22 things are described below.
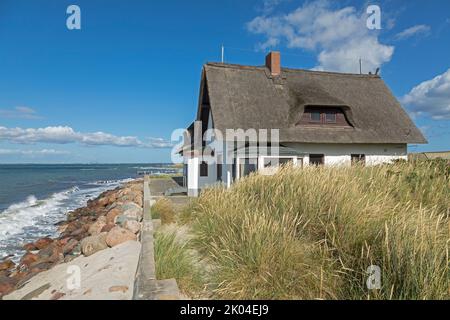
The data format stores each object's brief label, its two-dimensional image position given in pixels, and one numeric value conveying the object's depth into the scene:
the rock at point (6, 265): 8.58
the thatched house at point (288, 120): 13.98
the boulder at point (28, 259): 8.77
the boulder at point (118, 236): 6.66
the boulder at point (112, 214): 9.85
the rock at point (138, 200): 11.34
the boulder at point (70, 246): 8.80
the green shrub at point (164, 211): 6.82
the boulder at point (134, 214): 8.52
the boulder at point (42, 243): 10.50
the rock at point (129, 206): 9.87
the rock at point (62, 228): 13.30
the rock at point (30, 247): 10.44
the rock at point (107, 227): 8.51
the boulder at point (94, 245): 6.96
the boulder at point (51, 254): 8.54
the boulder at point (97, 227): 9.48
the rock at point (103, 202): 17.88
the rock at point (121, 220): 7.96
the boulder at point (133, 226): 7.25
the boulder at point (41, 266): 7.77
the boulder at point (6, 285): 6.70
